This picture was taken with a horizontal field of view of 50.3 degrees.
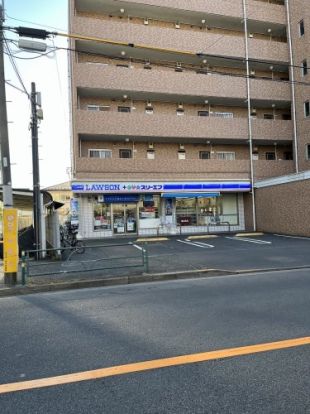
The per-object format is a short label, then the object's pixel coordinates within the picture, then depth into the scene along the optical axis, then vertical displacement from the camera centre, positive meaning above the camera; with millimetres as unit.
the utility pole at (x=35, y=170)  12547 +2035
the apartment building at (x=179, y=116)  21156 +6749
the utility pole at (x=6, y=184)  8359 +1010
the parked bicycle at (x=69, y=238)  15234 -818
